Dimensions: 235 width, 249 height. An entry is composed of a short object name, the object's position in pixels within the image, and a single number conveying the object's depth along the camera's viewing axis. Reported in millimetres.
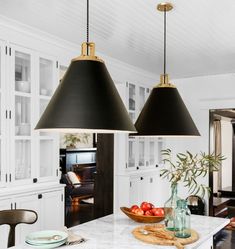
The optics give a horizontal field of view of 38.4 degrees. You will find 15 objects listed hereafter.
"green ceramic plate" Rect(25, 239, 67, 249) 2045
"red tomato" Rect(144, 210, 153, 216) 2707
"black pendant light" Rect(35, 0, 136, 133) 1489
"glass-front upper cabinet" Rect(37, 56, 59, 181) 3619
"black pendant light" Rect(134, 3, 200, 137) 2256
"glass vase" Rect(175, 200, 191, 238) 2338
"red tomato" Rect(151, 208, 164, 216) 2701
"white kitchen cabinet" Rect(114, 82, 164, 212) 4934
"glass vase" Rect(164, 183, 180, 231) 2449
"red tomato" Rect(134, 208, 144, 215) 2703
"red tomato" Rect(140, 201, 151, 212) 2760
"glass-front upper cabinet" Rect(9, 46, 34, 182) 3256
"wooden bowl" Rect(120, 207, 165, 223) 2648
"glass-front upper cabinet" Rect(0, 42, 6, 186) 3127
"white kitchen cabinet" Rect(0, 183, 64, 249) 3156
